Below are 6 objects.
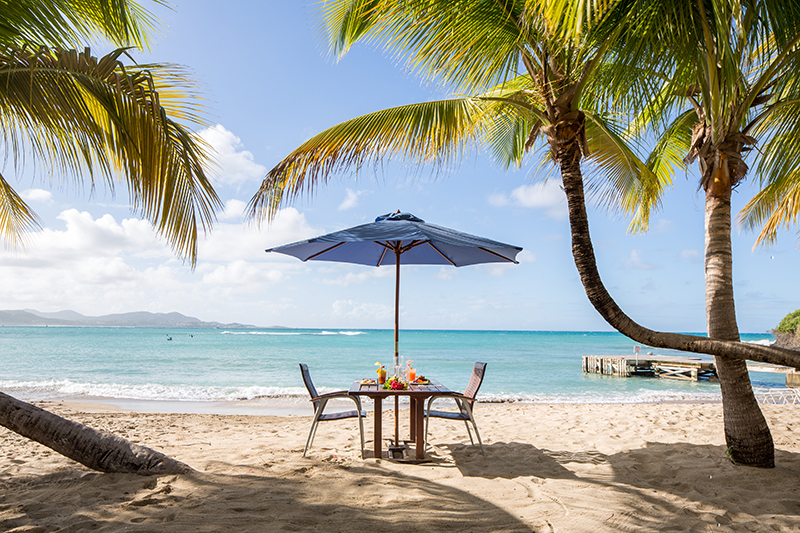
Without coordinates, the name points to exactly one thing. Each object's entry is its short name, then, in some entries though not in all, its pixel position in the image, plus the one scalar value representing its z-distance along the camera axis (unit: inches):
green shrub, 1216.2
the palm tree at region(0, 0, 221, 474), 104.3
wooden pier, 709.9
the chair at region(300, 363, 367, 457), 166.1
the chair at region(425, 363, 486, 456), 173.1
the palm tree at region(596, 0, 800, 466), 102.1
